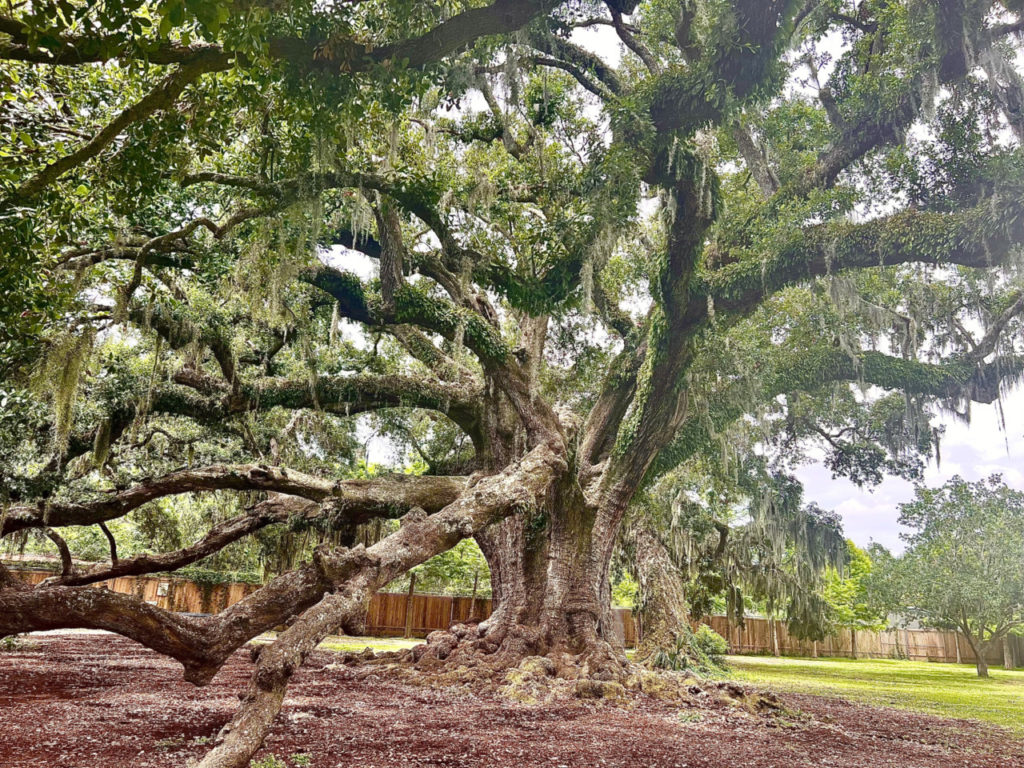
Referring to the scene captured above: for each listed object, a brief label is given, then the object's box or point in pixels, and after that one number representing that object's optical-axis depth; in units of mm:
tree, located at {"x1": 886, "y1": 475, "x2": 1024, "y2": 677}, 17078
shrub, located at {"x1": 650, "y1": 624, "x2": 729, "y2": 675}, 10789
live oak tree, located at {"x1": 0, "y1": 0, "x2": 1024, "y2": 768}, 4633
